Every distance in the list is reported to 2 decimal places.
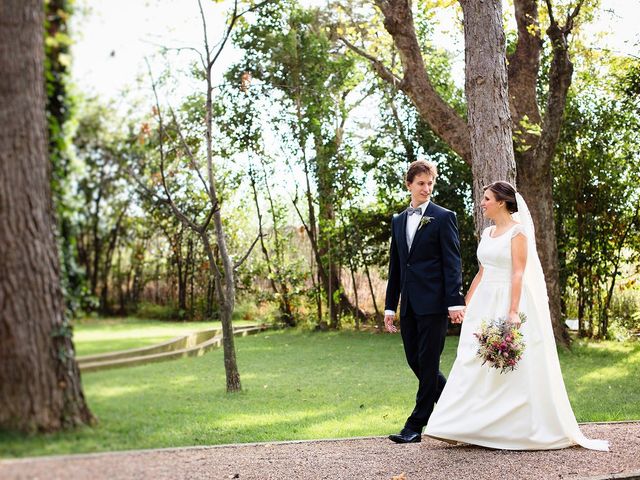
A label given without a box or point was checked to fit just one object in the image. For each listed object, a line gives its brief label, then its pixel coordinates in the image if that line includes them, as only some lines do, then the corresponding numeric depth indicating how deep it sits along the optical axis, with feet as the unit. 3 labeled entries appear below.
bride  14.57
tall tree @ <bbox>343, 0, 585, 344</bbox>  28.53
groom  14.93
